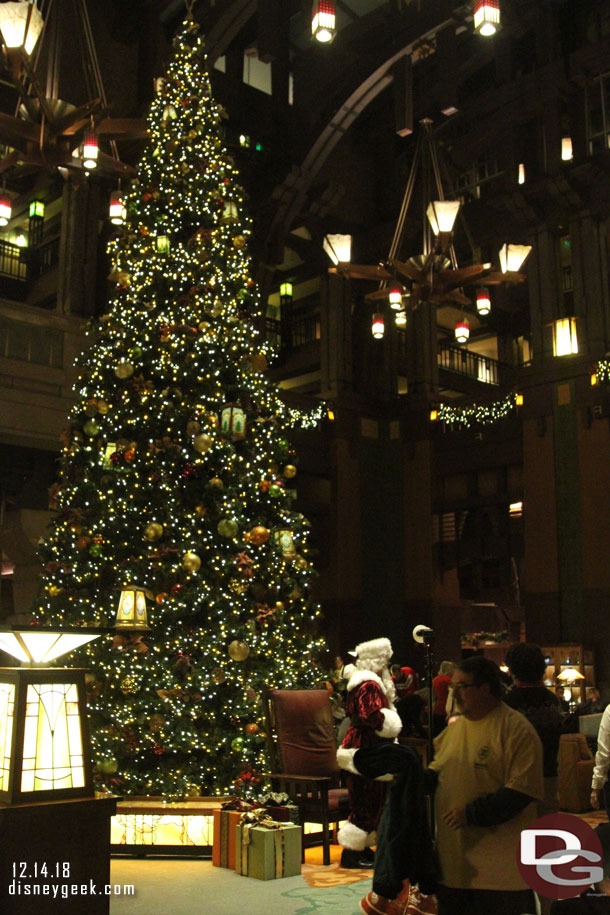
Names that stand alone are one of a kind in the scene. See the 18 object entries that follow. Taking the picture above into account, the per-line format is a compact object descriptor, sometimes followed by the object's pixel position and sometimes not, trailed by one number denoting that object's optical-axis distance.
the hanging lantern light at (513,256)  9.17
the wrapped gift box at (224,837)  5.46
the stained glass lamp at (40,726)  3.02
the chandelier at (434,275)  9.16
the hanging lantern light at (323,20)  5.27
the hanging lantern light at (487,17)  5.54
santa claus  4.82
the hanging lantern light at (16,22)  6.08
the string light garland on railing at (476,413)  15.05
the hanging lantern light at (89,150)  7.11
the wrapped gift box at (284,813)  5.48
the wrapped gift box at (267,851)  5.16
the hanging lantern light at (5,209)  8.29
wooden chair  5.71
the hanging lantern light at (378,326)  11.47
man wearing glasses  2.46
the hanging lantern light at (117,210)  7.94
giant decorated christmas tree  6.36
